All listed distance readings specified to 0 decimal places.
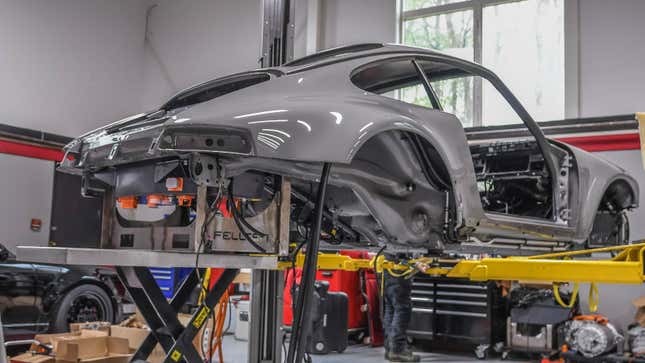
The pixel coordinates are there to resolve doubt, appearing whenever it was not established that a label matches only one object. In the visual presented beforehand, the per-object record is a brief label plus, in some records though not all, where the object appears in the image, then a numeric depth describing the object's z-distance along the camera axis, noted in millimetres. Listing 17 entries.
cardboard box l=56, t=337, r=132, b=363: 4449
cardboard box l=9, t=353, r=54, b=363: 4395
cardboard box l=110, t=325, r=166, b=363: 5004
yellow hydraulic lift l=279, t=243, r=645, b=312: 2492
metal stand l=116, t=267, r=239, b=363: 2490
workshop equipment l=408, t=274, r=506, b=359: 7035
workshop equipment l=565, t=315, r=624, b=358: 5793
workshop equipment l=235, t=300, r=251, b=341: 7439
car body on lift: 2201
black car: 5531
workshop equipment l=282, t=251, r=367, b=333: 7758
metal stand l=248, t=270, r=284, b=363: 4207
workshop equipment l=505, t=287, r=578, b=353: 6629
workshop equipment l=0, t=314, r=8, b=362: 1606
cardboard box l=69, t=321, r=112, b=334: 5153
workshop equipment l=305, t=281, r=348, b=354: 6625
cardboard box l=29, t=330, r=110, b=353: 4543
